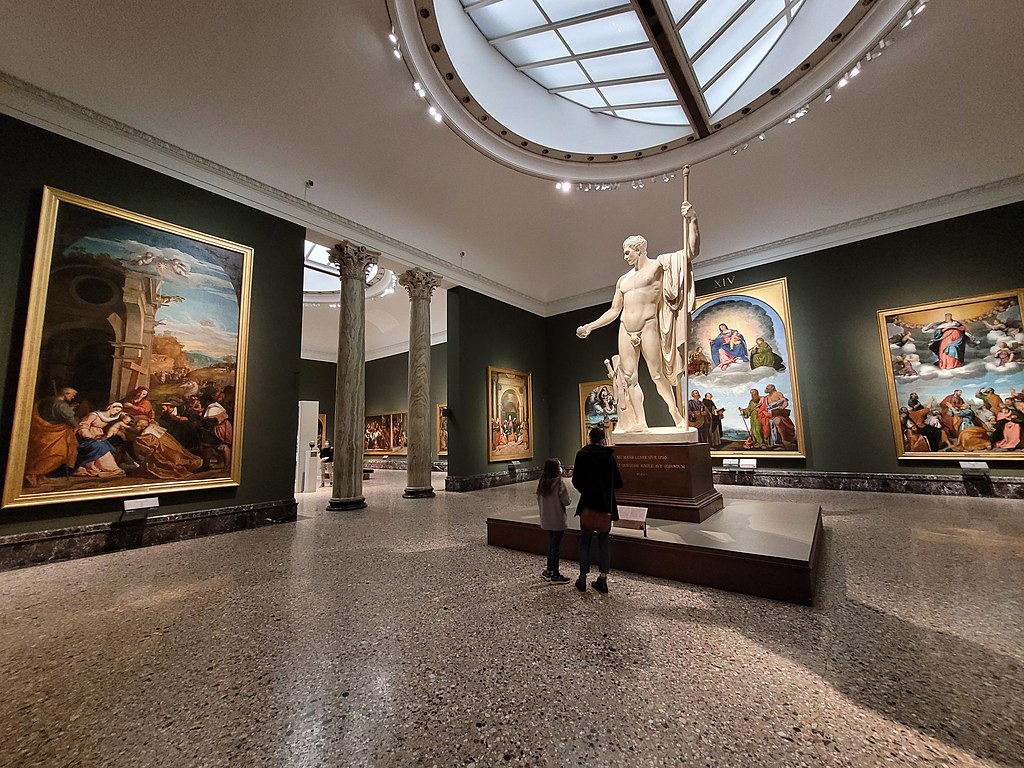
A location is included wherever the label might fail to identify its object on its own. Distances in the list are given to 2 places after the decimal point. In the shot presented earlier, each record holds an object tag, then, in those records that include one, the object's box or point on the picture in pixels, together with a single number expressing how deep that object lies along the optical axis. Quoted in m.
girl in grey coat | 3.68
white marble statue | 5.88
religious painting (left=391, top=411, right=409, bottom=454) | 17.94
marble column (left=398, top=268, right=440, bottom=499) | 9.45
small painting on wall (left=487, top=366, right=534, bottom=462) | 11.85
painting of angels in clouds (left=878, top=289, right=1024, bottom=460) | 7.52
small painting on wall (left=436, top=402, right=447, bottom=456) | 15.99
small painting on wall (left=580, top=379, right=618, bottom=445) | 12.60
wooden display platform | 3.18
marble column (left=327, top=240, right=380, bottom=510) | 7.95
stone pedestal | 4.92
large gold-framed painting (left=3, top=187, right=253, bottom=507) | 4.95
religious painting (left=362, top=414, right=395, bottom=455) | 18.64
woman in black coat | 3.40
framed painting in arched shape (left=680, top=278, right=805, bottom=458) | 9.70
